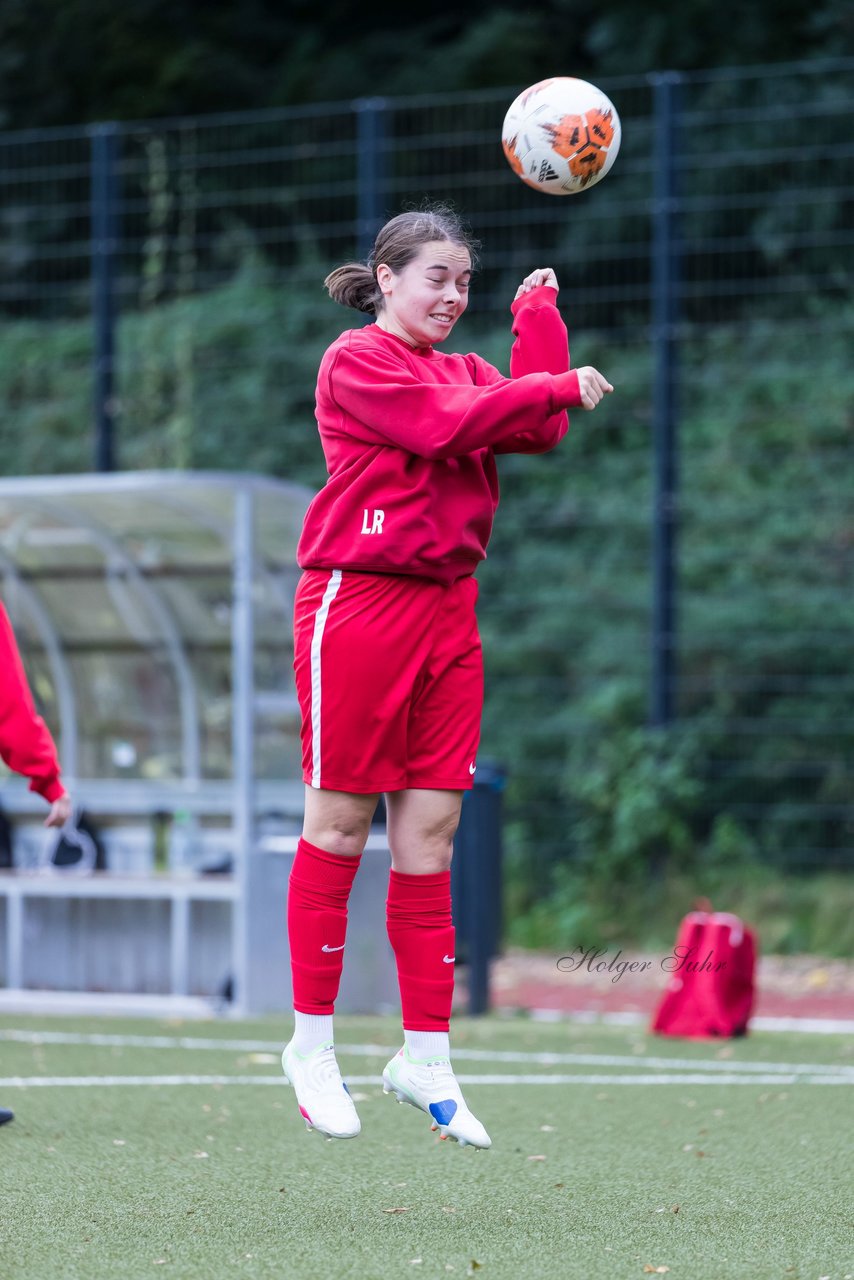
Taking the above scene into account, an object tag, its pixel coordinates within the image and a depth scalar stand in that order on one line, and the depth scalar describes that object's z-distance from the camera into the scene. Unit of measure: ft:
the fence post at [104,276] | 79.56
